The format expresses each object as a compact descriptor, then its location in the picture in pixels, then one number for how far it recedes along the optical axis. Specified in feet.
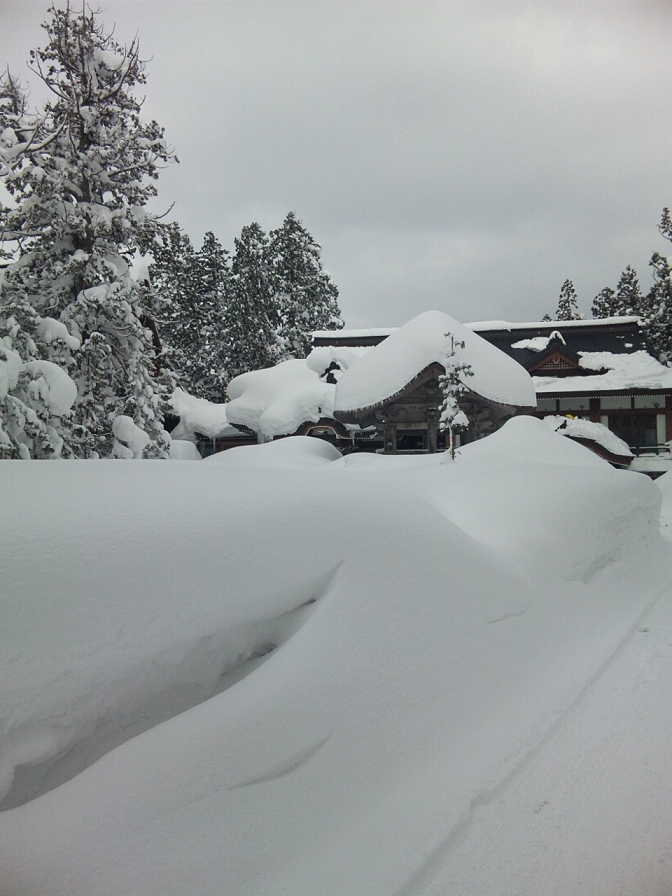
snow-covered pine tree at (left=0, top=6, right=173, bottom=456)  35.88
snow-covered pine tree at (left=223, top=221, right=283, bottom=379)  121.49
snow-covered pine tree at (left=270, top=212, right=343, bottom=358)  133.28
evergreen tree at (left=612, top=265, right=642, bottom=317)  130.52
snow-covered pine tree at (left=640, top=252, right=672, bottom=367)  96.12
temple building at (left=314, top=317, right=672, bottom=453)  85.51
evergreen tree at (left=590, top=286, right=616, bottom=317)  138.57
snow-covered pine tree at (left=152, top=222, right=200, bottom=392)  111.04
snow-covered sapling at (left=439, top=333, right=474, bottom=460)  45.80
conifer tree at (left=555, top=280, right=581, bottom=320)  160.66
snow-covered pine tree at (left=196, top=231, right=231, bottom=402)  119.55
